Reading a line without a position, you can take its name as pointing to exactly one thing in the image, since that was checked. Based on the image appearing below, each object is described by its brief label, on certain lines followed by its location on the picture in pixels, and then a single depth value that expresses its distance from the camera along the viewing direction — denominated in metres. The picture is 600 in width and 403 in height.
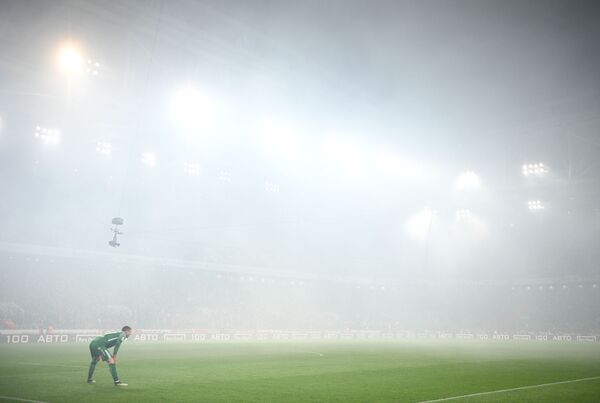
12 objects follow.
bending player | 12.67
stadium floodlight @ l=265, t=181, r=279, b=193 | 54.97
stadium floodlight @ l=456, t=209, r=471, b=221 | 63.03
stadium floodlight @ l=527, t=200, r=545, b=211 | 57.59
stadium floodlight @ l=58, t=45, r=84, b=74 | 32.53
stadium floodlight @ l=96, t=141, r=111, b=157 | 44.41
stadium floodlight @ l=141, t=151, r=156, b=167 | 46.69
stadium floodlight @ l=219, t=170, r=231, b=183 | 51.88
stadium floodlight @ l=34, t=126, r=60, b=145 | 40.83
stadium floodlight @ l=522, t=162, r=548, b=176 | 48.53
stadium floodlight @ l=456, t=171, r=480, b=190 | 52.81
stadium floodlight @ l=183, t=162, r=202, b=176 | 49.44
